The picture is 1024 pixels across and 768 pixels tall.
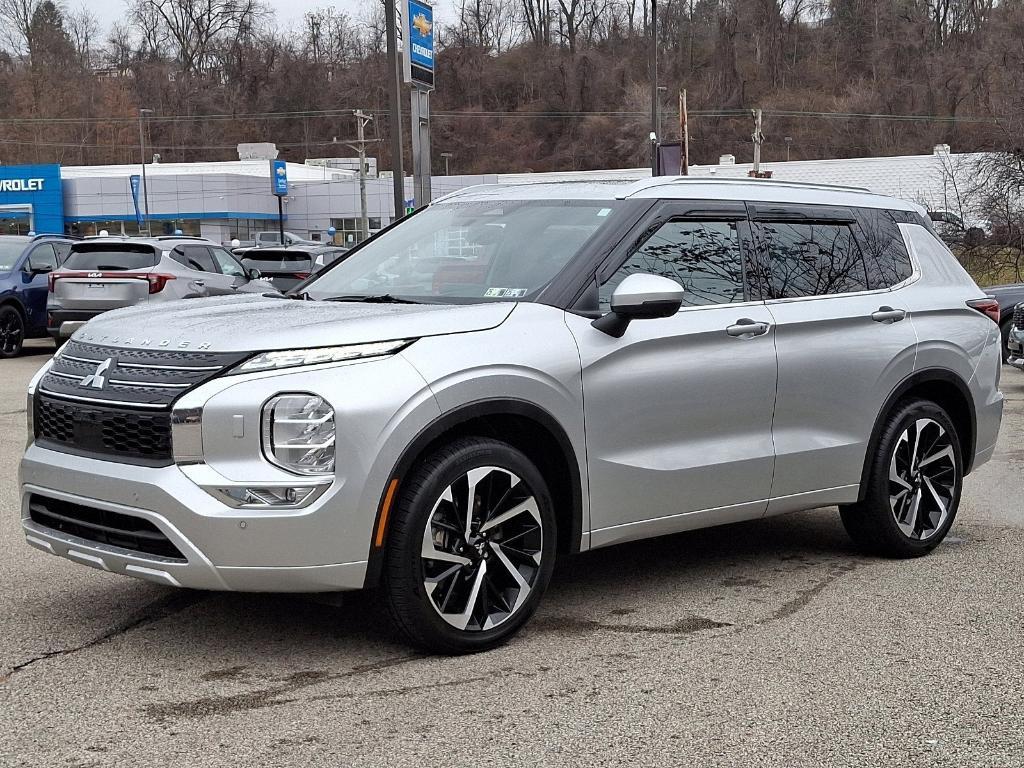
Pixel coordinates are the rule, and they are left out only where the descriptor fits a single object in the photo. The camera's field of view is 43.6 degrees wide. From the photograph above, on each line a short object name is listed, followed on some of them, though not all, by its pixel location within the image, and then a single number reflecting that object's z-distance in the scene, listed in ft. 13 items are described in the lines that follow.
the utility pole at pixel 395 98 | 69.72
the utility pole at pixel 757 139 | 199.32
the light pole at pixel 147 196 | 248.63
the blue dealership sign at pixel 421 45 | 60.64
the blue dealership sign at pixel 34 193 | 245.45
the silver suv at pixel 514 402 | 13.99
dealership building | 247.91
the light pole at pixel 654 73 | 96.37
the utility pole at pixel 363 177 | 212.02
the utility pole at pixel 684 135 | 82.58
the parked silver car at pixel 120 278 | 54.34
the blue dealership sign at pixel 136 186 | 228.02
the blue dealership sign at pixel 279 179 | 220.64
